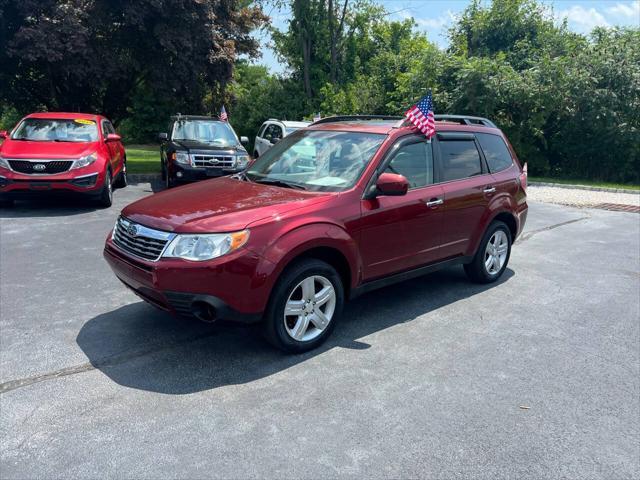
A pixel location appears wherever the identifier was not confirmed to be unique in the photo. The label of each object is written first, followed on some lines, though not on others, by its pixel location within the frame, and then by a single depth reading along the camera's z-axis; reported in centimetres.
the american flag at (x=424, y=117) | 528
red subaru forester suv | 384
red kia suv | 913
